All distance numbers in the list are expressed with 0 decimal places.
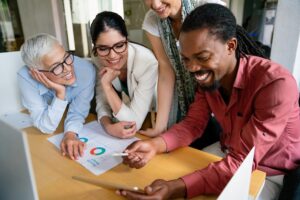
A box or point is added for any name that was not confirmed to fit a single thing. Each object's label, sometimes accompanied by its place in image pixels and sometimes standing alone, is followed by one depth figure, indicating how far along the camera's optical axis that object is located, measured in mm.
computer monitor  375
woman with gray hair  1128
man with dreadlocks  787
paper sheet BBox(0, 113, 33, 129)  1316
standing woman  1161
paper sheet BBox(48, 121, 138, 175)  917
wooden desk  778
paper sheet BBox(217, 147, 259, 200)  435
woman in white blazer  1135
